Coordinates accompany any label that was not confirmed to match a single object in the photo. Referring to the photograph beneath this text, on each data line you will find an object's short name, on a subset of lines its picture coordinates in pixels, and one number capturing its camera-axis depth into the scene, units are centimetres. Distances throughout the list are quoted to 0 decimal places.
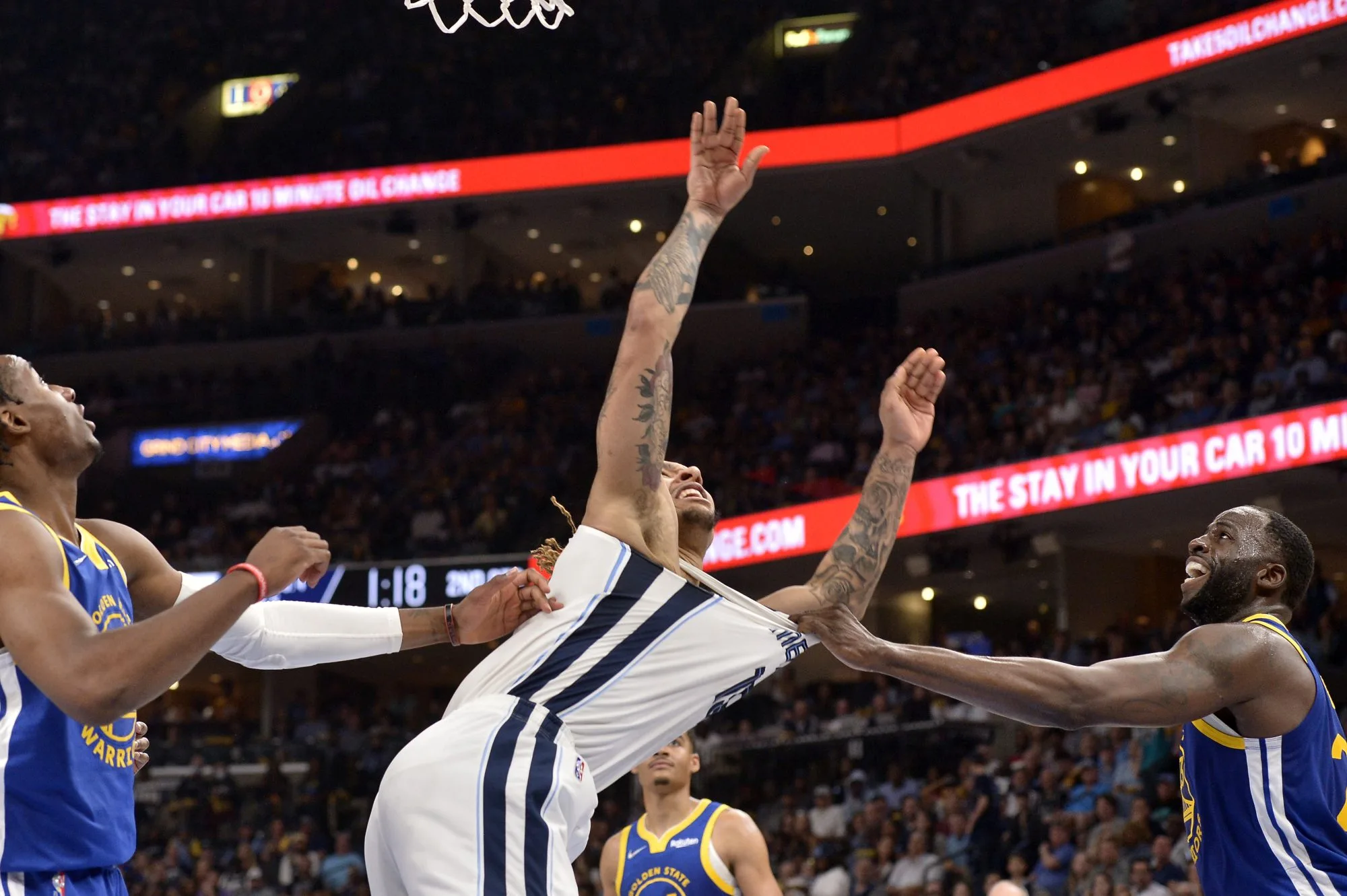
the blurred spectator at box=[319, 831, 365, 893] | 1756
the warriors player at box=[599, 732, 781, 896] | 782
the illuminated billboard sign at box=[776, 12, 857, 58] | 3067
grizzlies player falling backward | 351
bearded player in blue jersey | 382
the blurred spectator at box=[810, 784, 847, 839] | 1552
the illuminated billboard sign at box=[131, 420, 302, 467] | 2827
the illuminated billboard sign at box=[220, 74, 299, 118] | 3312
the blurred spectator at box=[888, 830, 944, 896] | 1368
